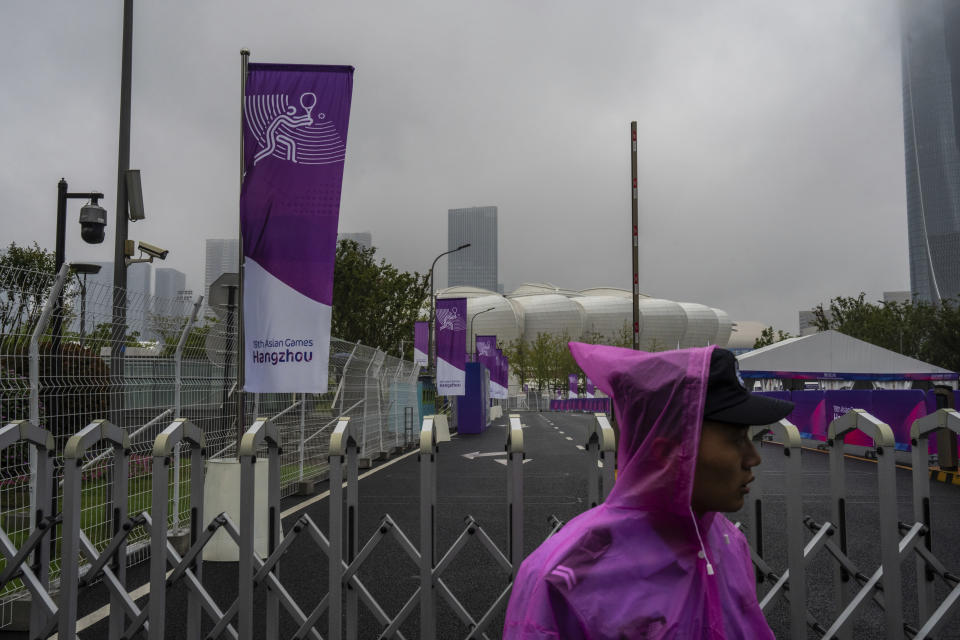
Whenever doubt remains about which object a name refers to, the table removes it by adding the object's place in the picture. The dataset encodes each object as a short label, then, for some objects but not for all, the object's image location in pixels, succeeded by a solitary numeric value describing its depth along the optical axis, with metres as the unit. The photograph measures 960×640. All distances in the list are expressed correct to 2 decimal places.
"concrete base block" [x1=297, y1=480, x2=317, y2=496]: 11.38
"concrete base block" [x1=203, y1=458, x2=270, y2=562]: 7.25
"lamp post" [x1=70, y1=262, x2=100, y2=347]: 11.66
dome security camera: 11.42
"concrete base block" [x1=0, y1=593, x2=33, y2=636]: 5.16
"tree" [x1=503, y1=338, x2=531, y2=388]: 112.69
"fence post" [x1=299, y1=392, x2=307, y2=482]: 11.49
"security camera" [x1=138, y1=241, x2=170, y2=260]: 11.27
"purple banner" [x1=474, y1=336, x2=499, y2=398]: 40.88
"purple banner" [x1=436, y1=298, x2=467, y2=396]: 24.47
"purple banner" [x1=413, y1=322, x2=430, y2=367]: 29.15
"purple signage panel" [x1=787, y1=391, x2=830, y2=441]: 21.36
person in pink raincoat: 1.54
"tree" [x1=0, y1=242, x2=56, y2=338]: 5.23
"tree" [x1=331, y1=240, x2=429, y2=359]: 35.41
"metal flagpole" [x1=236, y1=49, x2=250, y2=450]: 7.32
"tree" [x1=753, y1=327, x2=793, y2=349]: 86.22
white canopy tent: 21.28
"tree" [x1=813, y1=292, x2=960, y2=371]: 51.78
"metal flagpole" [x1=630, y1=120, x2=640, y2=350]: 15.04
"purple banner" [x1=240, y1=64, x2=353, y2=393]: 7.29
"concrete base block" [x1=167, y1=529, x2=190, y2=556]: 7.34
